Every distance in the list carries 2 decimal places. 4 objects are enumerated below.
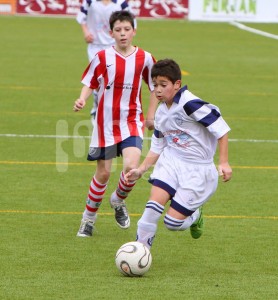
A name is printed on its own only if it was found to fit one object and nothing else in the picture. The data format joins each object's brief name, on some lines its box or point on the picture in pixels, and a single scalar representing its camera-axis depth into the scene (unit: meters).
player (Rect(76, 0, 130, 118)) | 34.47
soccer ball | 15.84
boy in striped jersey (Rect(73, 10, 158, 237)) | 19.34
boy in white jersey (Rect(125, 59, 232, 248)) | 16.48
